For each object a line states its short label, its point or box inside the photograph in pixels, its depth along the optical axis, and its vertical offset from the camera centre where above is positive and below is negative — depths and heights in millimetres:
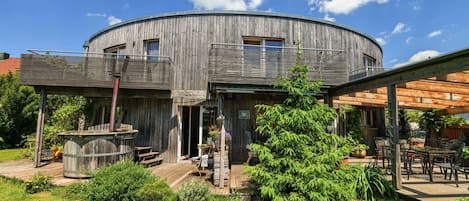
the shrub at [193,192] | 4531 -1461
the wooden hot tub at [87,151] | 6652 -1049
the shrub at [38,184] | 5605 -1673
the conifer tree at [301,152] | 4434 -704
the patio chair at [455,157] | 5275 -946
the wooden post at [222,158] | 5859 -1072
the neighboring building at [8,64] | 22422 +4501
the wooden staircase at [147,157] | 8250 -1509
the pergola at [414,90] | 4102 +756
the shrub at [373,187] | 4918 -1446
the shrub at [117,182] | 4449 -1301
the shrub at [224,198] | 4973 -1729
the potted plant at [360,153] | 9797 -1492
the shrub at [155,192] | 4285 -1396
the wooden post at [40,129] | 8239 -566
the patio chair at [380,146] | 7293 -887
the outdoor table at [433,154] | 5477 -827
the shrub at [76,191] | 5174 -1752
